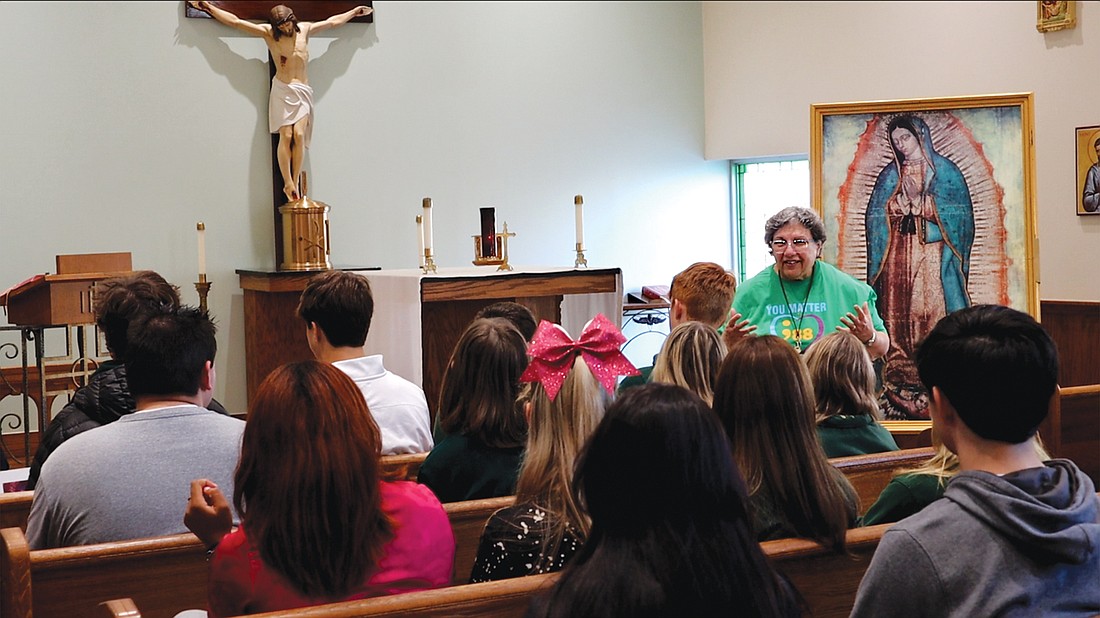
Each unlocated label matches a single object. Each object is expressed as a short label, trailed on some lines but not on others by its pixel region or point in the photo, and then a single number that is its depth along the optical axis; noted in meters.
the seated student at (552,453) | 2.18
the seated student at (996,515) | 1.66
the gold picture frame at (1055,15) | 7.23
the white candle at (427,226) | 6.11
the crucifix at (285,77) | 7.91
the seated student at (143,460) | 2.58
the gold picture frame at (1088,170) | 7.12
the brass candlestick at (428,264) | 5.85
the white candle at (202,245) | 7.59
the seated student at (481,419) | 2.85
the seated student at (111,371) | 3.14
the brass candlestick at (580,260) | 6.24
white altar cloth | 5.36
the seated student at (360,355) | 3.53
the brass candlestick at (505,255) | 6.03
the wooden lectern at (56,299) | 5.99
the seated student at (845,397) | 3.13
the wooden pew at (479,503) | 2.76
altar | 5.36
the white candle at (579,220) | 6.28
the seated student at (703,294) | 3.99
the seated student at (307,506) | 1.93
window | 9.39
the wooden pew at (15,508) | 3.00
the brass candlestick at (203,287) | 7.47
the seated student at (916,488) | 2.50
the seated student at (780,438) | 2.31
